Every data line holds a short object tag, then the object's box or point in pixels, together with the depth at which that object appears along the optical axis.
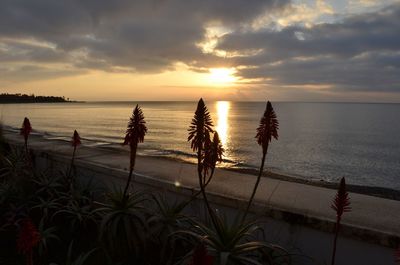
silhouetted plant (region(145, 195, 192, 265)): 4.37
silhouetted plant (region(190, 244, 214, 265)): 1.64
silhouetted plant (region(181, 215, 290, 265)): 3.34
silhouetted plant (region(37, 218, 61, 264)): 4.59
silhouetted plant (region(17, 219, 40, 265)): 2.41
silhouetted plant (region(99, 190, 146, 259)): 4.29
